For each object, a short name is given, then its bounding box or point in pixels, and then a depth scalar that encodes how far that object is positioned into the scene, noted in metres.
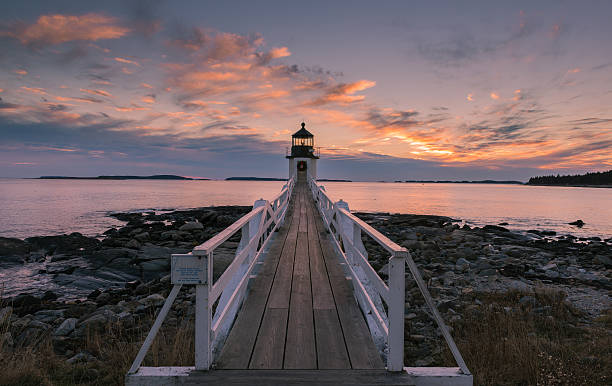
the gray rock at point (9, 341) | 5.49
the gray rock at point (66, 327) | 6.55
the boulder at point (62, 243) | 17.33
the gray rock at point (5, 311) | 7.01
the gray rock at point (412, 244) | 15.19
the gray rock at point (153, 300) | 8.31
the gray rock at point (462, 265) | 11.70
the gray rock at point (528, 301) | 7.58
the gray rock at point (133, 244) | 16.42
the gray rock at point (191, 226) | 21.39
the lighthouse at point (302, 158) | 35.25
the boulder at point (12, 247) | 15.60
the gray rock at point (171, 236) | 18.76
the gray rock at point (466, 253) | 13.77
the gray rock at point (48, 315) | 7.67
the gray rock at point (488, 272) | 11.30
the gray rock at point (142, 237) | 18.72
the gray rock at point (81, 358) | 4.72
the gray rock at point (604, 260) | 13.58
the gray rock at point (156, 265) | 12.74
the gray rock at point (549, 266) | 12.66
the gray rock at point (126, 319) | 6.91
